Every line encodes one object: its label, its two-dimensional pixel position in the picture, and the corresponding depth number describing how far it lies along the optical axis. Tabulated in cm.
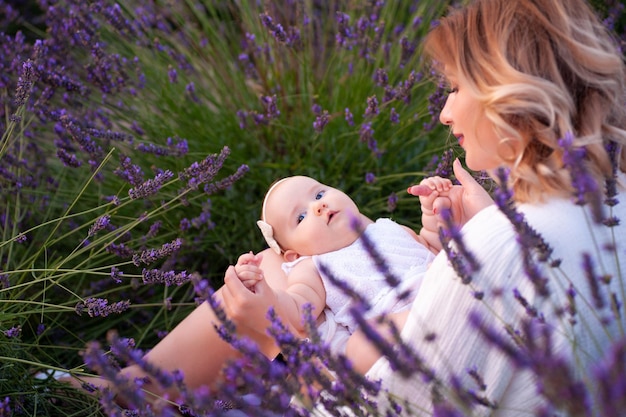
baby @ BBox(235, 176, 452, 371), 195
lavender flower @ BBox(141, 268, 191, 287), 192
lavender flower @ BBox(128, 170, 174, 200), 193
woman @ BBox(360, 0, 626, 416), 146
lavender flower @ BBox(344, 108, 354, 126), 259
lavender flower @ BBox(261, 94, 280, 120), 259
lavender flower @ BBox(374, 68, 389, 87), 256
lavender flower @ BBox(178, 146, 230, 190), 204
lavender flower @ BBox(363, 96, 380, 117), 247
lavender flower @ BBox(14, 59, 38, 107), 204
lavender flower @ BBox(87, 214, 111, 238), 195
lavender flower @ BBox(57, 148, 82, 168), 232
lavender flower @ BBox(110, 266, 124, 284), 193
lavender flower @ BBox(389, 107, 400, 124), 261
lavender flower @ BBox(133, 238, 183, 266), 191
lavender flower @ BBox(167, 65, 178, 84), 280
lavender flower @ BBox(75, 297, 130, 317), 182
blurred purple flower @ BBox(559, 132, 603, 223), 119
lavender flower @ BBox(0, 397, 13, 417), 168
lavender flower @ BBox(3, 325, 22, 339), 187
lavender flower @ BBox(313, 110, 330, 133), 252
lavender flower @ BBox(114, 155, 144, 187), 215
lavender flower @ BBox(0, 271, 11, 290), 200
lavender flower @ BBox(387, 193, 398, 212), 247
